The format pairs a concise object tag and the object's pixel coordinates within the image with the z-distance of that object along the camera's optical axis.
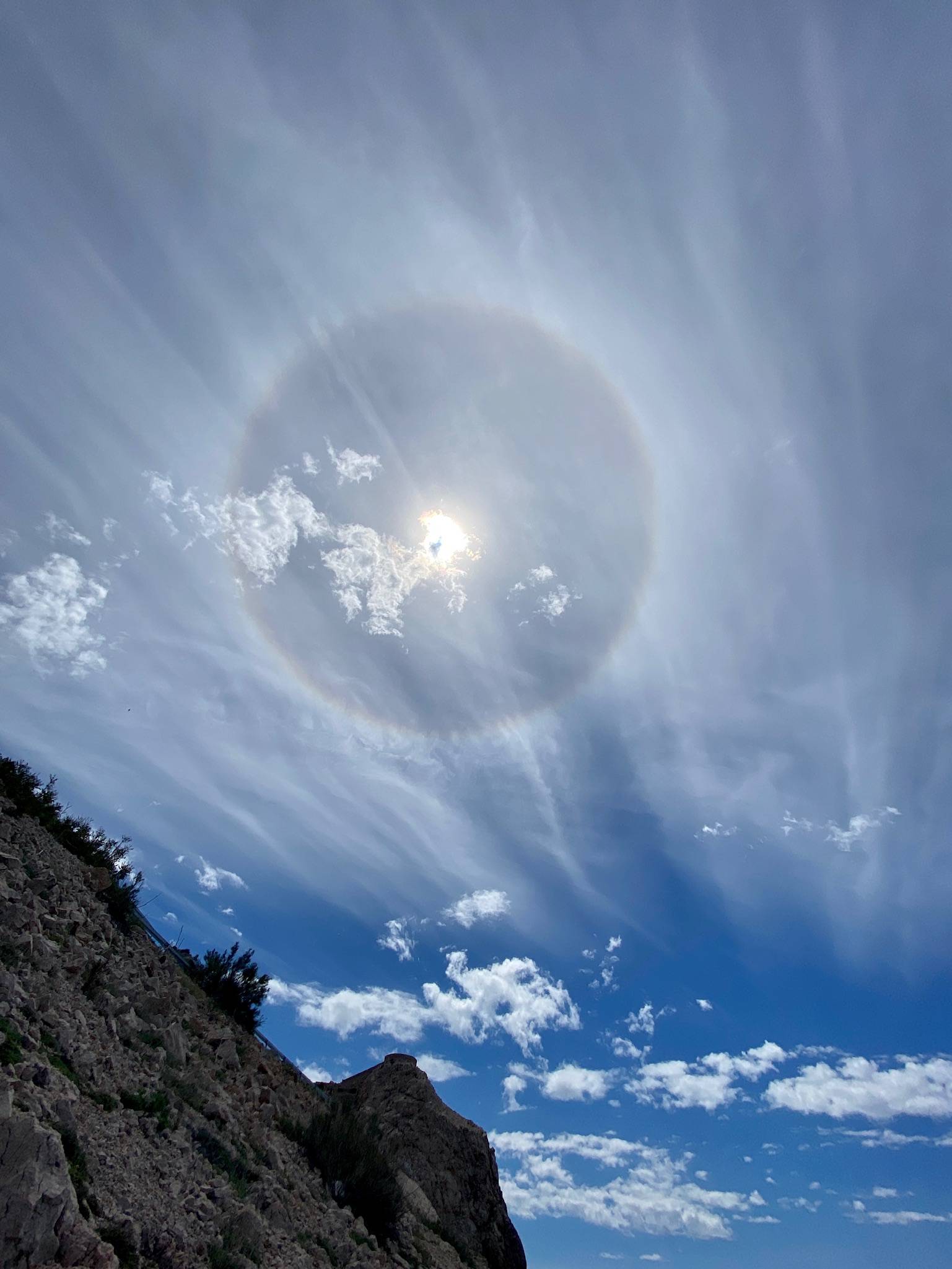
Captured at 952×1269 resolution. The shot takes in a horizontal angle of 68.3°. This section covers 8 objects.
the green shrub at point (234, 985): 24.21
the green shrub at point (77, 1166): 9.07
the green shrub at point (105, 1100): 11.50
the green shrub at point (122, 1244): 8.80
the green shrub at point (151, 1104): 12.45
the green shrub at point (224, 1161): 13.42
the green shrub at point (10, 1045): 9.59
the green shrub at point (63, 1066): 11.05
